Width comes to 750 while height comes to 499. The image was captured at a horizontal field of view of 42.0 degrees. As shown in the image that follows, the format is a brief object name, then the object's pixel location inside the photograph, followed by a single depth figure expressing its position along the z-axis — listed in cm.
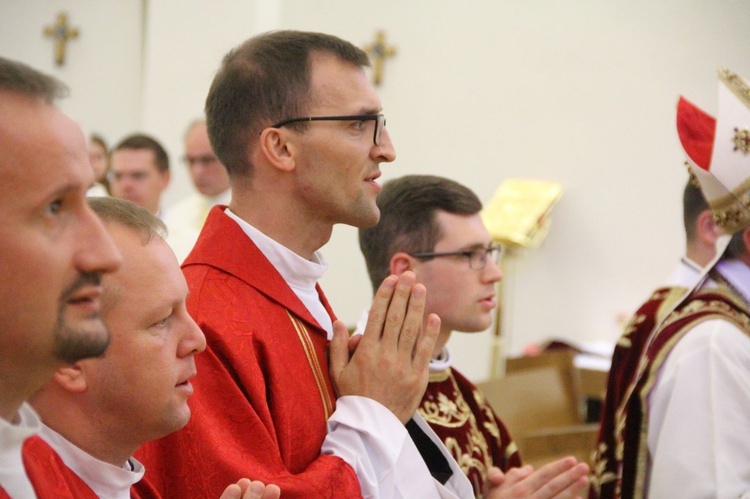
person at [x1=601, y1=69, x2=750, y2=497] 287
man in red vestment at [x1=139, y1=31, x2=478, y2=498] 209
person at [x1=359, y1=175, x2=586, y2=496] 314
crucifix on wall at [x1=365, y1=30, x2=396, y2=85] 868
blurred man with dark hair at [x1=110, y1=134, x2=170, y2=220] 623
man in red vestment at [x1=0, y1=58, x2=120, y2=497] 129
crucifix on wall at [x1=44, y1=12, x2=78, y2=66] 1053
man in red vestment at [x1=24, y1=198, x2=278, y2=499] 174
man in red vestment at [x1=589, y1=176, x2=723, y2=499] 341
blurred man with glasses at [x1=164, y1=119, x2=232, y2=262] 607
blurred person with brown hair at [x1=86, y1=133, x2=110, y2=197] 734
